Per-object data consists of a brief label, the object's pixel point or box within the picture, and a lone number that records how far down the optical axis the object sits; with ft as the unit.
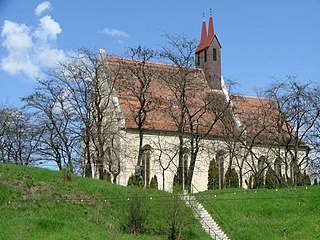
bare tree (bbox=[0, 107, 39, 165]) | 145.28
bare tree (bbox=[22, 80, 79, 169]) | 127.13
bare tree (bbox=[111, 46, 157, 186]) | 123.75
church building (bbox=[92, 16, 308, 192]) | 129.49
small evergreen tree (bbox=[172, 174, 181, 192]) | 141.54
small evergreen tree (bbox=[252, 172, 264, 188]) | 138.03
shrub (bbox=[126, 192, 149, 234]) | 90.94
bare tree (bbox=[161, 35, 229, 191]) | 124.77
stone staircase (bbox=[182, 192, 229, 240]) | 95.25
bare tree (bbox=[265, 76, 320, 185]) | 129.39
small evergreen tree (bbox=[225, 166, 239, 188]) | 147.64
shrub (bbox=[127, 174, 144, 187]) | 129.90
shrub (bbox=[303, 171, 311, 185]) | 152.05
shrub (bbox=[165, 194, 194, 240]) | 88.53
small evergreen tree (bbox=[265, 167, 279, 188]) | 151.90
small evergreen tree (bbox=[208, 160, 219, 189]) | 152.05
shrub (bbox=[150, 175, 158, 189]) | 144.25
